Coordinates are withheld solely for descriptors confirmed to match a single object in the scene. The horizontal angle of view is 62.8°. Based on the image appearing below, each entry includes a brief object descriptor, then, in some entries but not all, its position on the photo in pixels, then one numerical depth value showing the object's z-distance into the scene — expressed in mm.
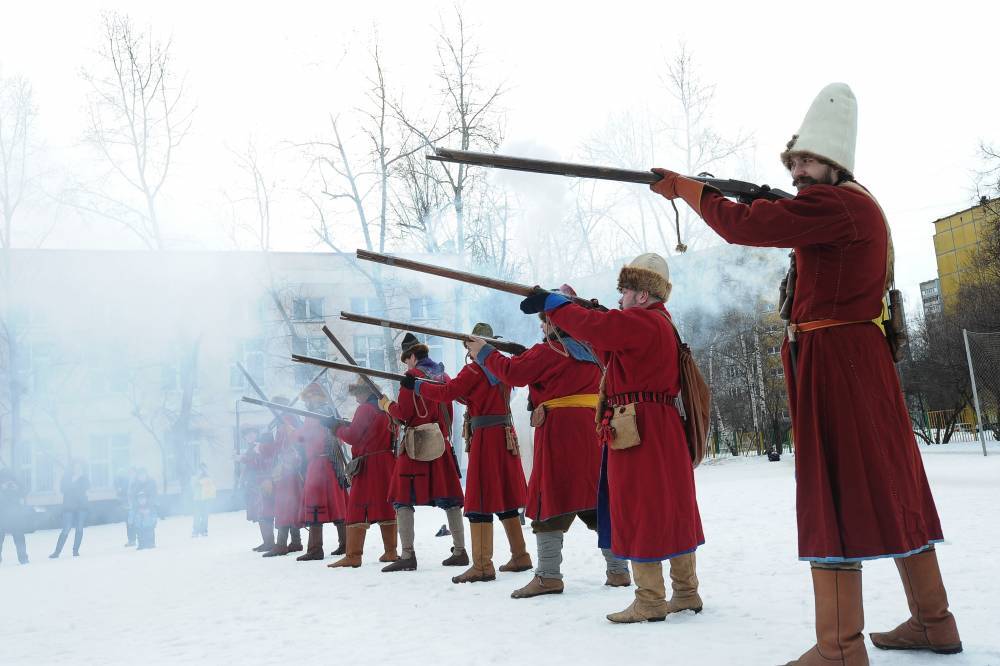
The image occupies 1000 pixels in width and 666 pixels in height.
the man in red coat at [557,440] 5570
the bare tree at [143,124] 21281
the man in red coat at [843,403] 3023
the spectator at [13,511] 13133
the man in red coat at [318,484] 9531
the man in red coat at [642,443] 4309
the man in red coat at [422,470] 7594
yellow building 41469
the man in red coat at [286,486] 10516
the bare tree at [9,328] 18469
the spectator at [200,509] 17019
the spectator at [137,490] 15125
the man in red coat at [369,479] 8391
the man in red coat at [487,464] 6496
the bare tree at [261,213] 20906
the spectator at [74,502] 14634
